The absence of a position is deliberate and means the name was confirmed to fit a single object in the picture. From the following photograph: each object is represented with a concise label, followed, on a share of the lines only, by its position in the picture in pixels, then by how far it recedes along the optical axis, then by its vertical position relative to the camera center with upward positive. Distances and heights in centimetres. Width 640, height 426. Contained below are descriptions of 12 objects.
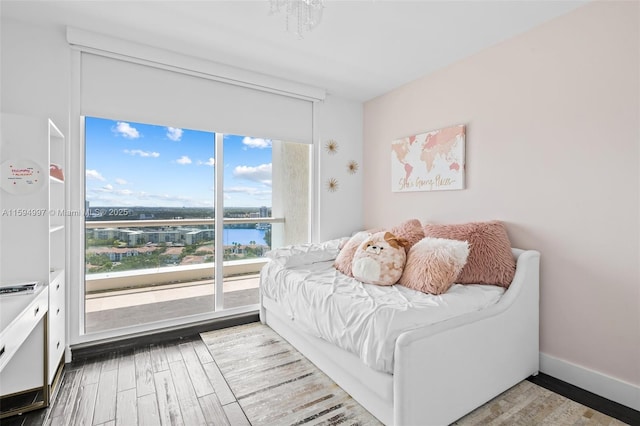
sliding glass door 265 -4
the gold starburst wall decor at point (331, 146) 369 +79
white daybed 153 -85
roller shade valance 251 +102
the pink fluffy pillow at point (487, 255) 219 -30
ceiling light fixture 180 +119
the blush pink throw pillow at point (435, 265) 207 -36
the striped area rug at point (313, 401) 175 -115
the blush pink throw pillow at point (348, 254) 264 -36
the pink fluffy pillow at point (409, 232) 262 -16
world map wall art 279 +50
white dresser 167 -83
